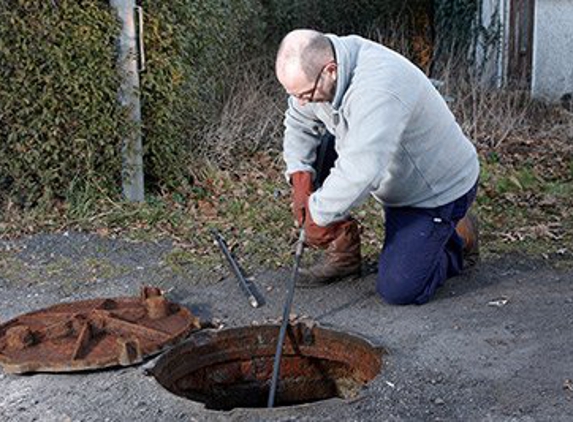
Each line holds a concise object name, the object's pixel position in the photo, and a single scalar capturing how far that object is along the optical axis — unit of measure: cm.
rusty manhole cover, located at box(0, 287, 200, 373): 406
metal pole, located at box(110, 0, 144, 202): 655
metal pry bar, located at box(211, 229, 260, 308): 490
